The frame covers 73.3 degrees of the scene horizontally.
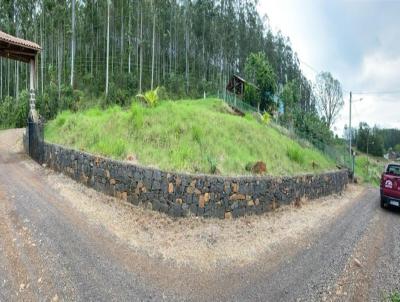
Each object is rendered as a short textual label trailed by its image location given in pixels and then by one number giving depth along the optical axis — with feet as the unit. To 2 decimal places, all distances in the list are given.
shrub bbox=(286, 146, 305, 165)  33.06
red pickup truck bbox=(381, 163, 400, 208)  29.25
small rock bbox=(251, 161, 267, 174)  24.65
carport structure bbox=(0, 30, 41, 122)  34.53
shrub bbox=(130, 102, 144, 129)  27.89
